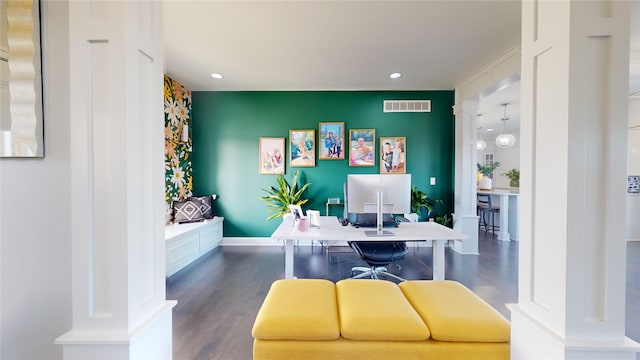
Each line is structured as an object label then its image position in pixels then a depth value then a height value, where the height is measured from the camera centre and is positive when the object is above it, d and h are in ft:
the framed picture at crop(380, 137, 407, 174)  14.47 +1.33
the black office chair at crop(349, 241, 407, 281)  8.32 -2.66
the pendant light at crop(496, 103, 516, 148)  17.16 +2.50
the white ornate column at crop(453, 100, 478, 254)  13.09 -0.09
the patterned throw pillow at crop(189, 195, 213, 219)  13.62 -1.71
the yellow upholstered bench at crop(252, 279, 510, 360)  3.68 -2.42
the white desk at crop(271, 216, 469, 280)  7.23 -1.82
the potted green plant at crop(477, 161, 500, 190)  21.65 -0.43
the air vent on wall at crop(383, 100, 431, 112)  14.34 +4.12
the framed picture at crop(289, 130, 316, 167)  14.46 +1.64
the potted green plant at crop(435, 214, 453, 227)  14.11 -2.56
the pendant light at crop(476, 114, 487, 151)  19.63 +2.53
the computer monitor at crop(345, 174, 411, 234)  7.85 -0.57
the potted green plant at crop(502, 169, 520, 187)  19.63 -0.06
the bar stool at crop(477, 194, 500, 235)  17.46 -2.59
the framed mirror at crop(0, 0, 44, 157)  3.05 +1.18
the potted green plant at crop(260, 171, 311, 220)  13.97 -1.18
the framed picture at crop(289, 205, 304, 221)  8.80 -1.35
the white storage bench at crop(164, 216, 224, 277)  10.18 -3.16
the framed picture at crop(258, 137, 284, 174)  14.52 +1.53
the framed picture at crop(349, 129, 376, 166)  14.43 +1.81
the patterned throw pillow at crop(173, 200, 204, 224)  12.59 -1.90
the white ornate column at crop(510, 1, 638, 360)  2.39 -0.03
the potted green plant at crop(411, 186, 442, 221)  13.61 -1.52
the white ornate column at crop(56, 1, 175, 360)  2.56 -0.08
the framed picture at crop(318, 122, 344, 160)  14.44 +2.11
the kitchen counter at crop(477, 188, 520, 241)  15.70 -2.71
